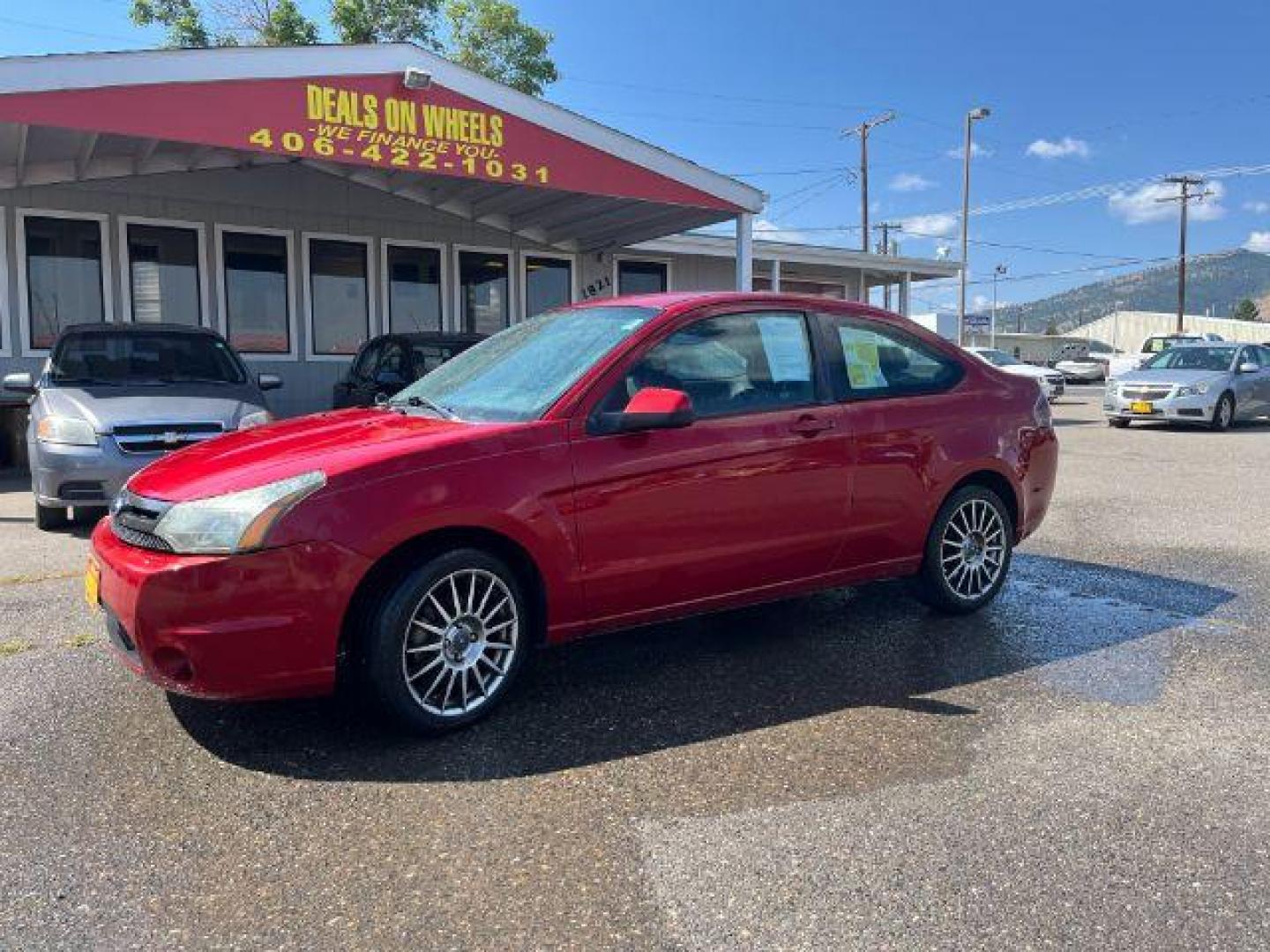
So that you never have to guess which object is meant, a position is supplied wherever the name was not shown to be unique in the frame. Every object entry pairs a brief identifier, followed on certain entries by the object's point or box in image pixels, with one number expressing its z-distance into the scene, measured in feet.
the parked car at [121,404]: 22.58
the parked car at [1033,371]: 79.51
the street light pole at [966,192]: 109.60
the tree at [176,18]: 81.87
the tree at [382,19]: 82.17
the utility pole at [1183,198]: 171.01
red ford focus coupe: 10.65
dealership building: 29.32
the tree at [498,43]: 85.25
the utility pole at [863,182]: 124.77
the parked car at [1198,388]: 52.65
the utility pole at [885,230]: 183.78
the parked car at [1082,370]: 143.13
